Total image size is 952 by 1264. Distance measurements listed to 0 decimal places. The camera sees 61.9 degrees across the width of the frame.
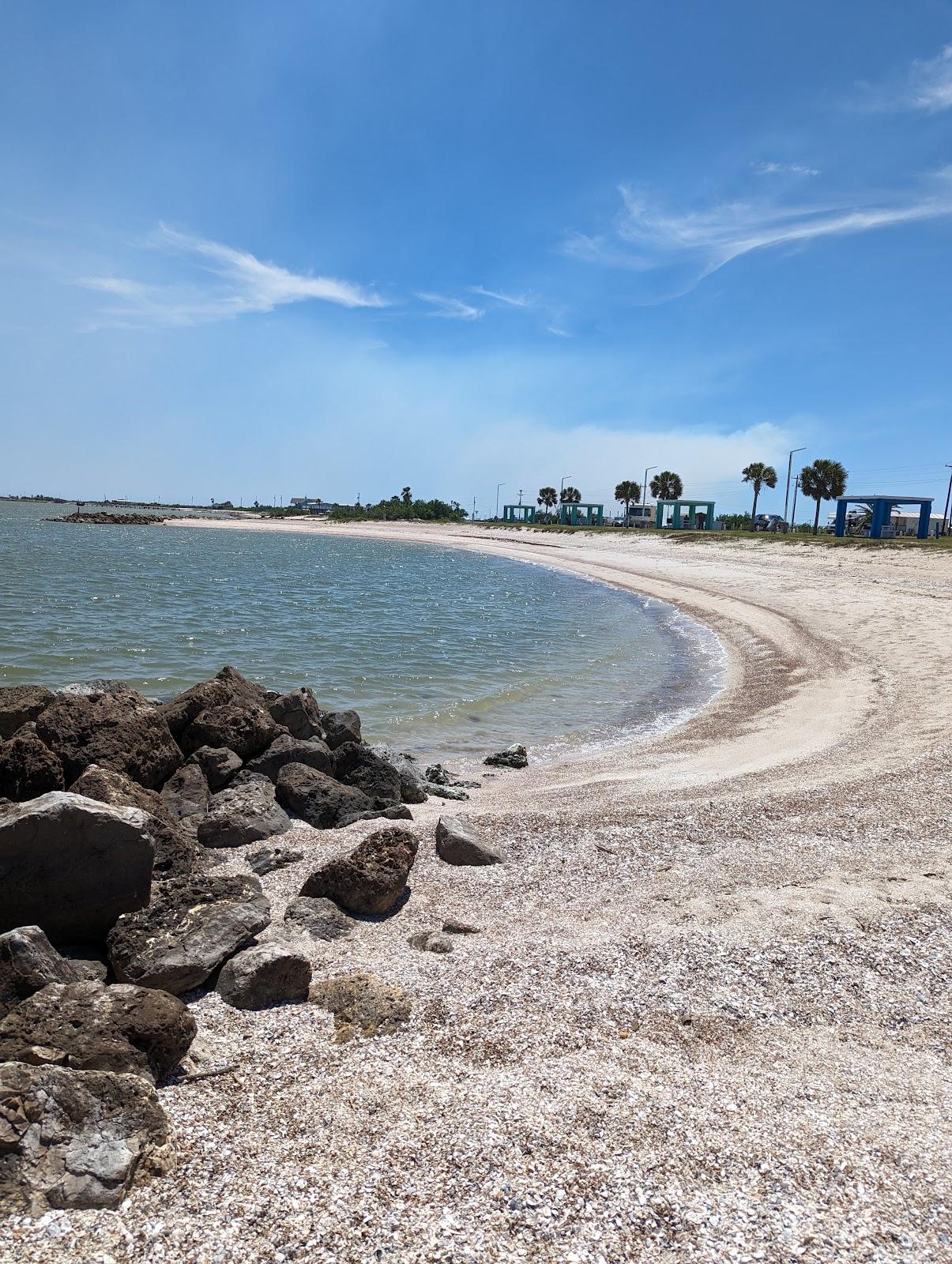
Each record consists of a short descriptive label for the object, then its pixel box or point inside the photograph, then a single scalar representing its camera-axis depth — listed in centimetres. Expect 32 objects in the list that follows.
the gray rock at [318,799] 827
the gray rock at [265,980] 459
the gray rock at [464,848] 698
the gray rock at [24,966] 420
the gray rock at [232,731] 962
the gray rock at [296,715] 1119
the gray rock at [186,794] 814
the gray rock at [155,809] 593
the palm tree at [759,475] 9612
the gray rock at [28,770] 725
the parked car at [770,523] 9662
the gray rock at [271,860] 687
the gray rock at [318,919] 563
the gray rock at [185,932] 460
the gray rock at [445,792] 979
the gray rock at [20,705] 945
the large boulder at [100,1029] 371
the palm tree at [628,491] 13212
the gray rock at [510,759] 1191
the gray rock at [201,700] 1002
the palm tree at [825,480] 7975
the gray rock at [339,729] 1141
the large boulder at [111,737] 802
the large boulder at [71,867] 498
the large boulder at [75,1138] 311
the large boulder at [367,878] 599
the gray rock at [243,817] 751
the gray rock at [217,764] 895
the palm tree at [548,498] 16505
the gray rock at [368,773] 914
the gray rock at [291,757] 935
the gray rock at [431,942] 535
